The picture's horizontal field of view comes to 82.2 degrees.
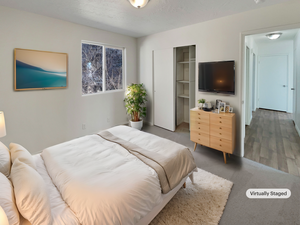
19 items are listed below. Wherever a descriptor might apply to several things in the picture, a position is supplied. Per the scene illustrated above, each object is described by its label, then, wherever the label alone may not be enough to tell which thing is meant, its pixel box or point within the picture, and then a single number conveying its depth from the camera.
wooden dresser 2.92
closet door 4.50
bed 1.22
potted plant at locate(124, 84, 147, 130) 4.66
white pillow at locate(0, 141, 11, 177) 1.46
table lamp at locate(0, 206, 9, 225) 0.74
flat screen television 3.18
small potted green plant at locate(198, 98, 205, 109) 3.50
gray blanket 1.73
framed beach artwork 3.00
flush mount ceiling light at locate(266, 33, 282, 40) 4.66
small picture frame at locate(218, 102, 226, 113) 3.21
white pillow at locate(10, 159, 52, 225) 1.09
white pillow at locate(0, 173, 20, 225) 1.04
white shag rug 1.80
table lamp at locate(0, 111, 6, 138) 2.04
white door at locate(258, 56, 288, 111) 6.28
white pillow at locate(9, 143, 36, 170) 1.57
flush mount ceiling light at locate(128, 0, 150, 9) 2.37
